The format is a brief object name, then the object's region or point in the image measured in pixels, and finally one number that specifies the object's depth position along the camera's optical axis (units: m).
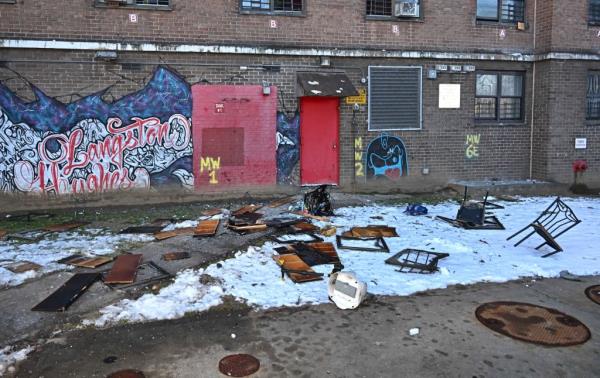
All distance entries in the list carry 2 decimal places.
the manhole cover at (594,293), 5.70
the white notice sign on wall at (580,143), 13.78
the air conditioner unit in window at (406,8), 12.43
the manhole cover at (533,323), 4.62
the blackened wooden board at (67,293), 5.32
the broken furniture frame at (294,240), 7.76
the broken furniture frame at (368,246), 7.45
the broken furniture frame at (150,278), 5.89
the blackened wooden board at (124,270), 6.00
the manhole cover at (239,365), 4.01
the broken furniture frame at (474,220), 9.05
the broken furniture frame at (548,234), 7.31
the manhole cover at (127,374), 3.97
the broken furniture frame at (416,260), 6.58
